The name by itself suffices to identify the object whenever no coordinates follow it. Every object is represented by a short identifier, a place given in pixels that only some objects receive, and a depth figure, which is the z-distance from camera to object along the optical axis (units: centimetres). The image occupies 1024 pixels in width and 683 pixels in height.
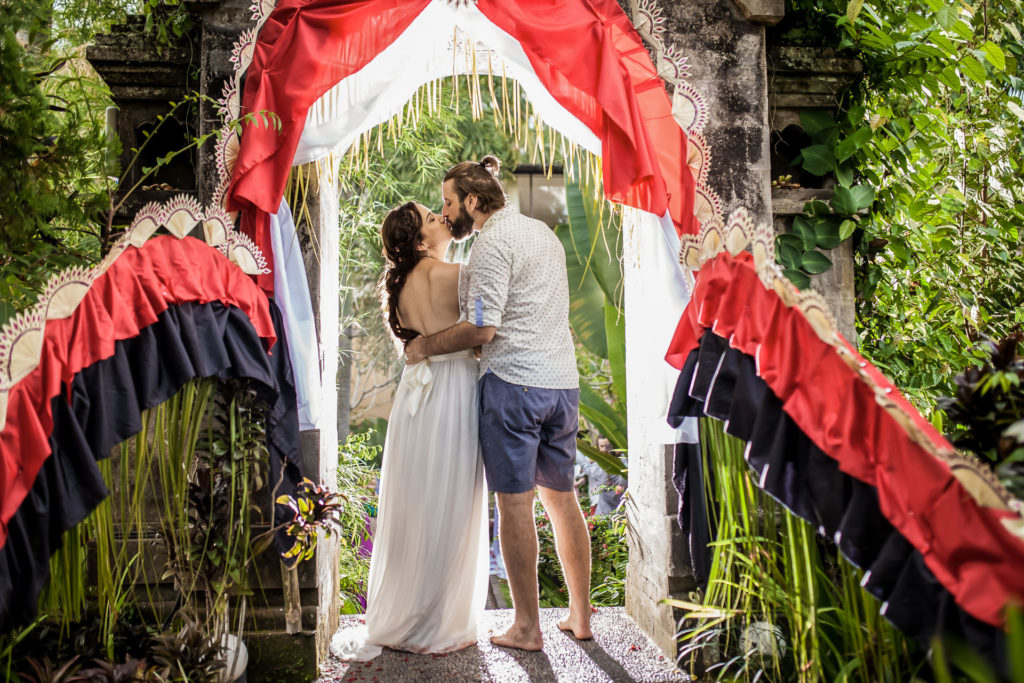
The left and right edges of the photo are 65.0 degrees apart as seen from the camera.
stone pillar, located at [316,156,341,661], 315
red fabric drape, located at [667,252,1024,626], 159
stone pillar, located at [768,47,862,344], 317
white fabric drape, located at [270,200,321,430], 286
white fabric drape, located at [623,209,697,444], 289
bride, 316
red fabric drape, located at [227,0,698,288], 281
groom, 306
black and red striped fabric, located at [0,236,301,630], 202
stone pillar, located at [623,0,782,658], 308
